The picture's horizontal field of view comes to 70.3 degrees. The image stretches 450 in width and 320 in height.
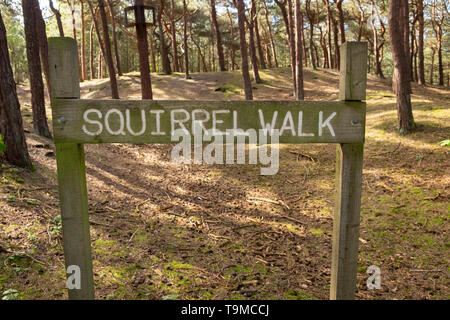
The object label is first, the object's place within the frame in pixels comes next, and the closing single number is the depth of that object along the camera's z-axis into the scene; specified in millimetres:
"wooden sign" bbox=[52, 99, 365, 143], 2480
